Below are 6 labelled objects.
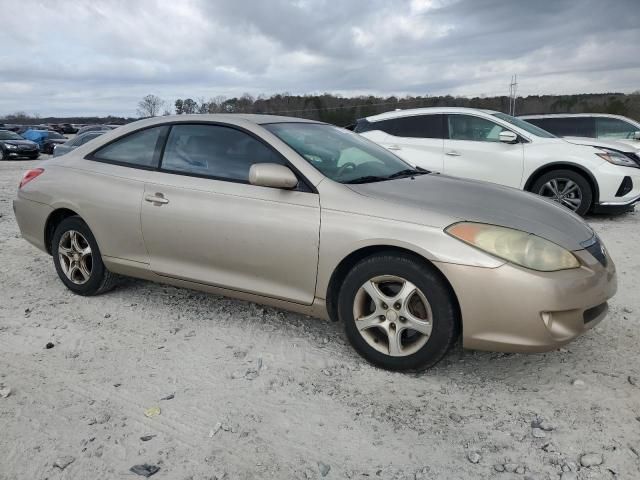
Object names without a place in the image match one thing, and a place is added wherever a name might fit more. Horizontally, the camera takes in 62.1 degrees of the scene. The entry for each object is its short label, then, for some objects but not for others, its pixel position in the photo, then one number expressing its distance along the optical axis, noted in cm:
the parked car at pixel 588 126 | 1108
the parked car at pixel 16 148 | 2420
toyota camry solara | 280
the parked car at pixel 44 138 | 3177
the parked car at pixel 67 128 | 6344
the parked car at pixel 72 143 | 1370
